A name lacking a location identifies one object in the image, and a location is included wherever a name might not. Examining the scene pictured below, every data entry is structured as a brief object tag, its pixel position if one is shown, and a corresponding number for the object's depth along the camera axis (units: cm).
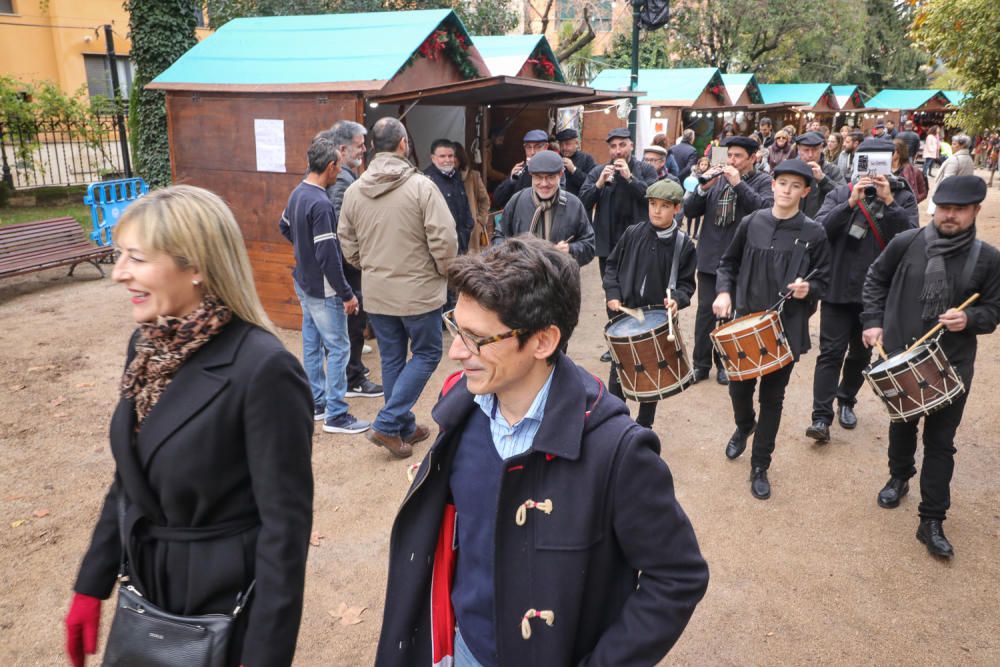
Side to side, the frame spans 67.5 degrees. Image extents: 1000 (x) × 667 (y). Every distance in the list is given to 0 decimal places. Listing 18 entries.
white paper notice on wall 777
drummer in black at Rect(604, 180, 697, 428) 520
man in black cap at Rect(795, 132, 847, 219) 698
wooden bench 927
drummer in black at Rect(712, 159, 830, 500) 480
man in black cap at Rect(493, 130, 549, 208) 884
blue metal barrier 1079
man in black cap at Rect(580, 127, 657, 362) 755
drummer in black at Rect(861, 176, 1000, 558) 409
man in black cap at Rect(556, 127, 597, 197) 952
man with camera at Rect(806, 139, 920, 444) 547
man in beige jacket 511
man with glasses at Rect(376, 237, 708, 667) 177
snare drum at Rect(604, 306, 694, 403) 462
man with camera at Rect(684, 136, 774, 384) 617
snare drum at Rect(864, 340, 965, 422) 405
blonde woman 197
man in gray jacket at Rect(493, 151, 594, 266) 586
